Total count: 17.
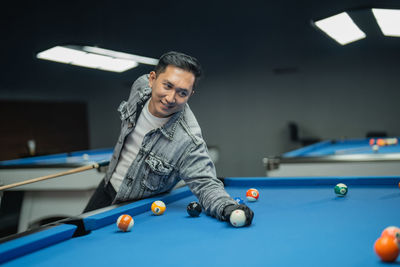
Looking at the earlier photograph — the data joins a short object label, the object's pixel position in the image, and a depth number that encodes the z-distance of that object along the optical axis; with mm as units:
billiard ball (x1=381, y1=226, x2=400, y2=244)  968
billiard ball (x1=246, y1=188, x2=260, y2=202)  1795
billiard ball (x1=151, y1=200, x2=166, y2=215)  1585
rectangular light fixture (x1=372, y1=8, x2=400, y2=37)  2730
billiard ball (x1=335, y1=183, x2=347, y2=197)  1782
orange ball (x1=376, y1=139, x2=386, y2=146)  4309
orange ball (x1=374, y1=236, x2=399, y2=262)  888
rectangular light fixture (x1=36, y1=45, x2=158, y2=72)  2852
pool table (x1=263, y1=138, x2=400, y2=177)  2799
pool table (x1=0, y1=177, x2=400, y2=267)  999
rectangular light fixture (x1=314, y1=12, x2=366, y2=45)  3094
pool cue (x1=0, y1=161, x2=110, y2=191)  1767
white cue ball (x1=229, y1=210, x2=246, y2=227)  1323
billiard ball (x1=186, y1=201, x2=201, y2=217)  1517
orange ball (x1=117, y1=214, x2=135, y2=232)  1330
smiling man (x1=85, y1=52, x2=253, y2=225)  1769
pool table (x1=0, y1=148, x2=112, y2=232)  3258
